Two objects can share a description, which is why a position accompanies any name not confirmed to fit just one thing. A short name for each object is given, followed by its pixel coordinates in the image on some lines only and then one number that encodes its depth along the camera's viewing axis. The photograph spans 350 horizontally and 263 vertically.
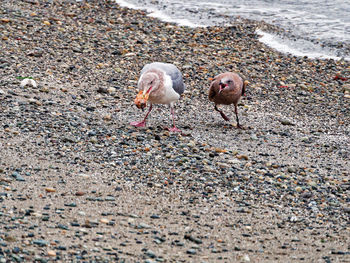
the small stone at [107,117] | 16.99
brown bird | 17.86
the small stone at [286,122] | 19.17
